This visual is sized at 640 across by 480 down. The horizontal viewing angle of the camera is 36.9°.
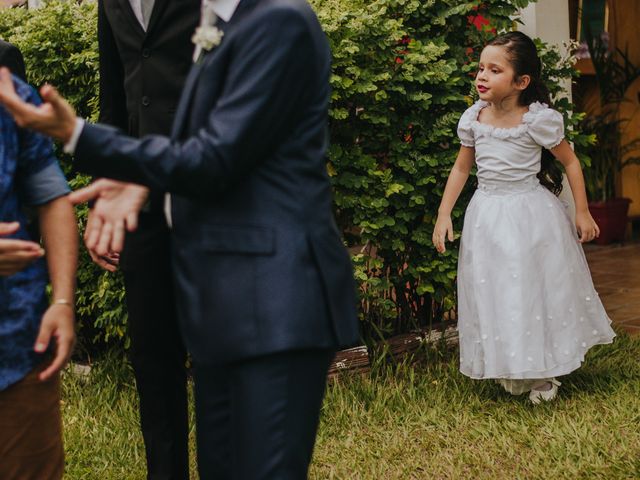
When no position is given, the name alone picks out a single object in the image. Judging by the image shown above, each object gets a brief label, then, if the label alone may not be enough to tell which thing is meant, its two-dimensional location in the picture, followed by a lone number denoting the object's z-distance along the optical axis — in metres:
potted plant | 9.59
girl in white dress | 4.59
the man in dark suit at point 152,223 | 3.03
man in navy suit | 1.85
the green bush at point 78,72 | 5.01
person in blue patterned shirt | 2.03
